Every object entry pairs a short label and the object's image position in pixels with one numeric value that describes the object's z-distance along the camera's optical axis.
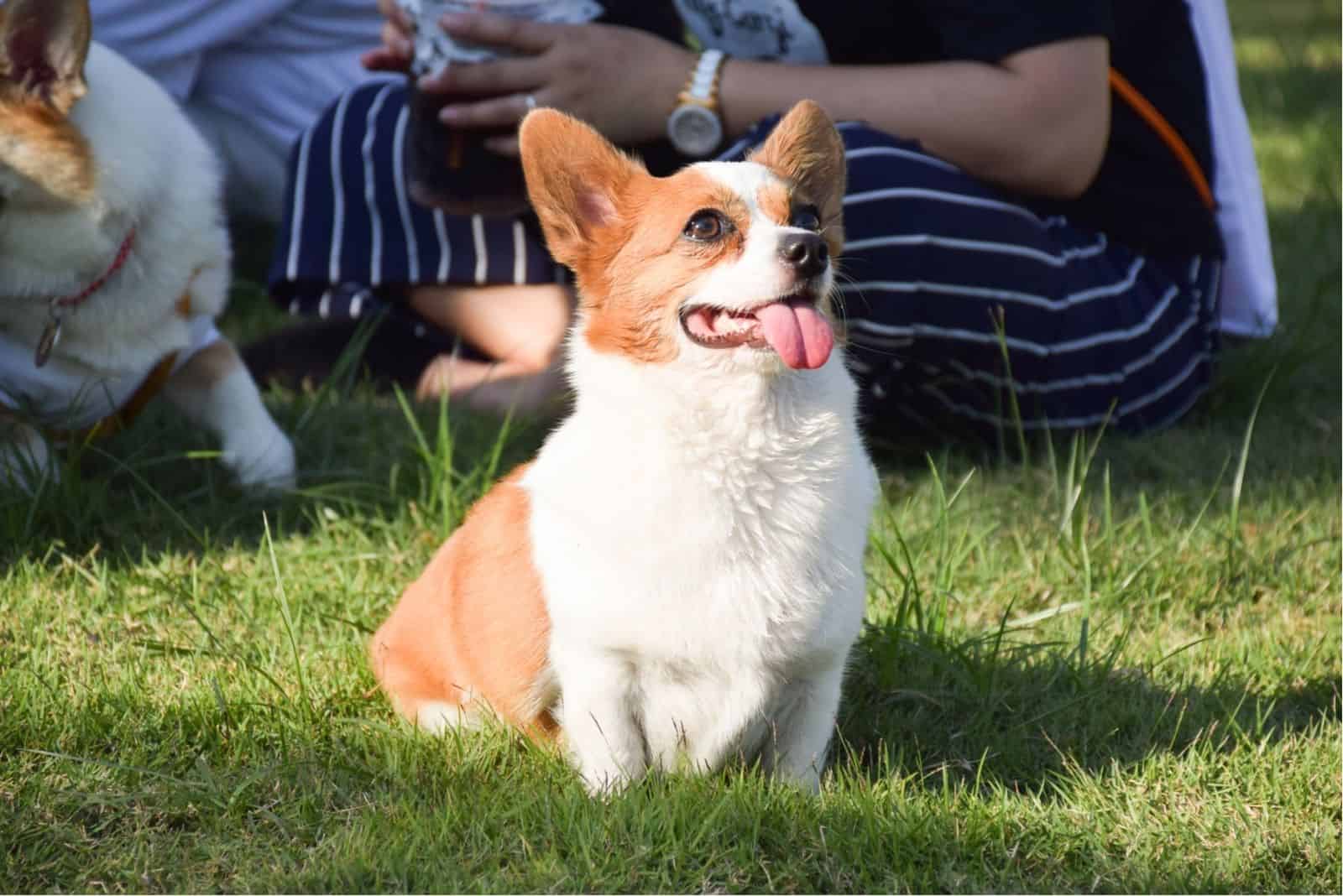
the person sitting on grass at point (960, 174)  6.22
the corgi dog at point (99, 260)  5.61
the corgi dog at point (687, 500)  3.79
